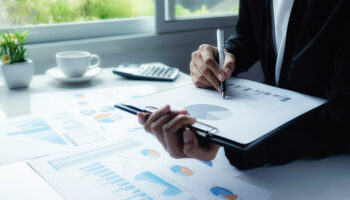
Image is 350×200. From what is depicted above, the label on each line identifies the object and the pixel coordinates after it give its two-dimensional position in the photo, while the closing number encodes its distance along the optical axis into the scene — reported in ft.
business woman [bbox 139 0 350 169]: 1.89
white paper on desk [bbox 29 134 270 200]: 1.76
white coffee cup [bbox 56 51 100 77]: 3.38
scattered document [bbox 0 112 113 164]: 2.19
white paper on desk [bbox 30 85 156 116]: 2.86
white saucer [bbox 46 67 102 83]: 3.41
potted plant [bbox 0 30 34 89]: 3.24
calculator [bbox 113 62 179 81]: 3.60
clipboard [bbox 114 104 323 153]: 1.55
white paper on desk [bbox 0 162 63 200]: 1.75
